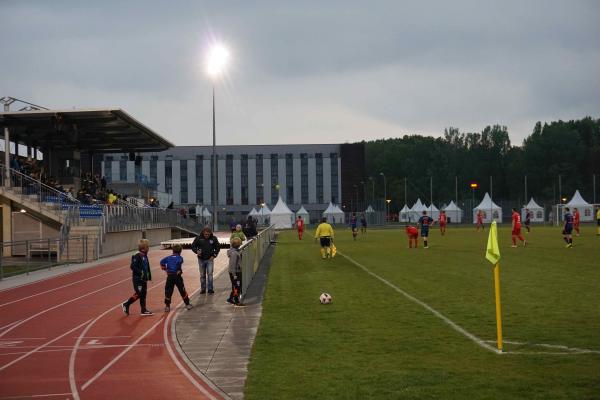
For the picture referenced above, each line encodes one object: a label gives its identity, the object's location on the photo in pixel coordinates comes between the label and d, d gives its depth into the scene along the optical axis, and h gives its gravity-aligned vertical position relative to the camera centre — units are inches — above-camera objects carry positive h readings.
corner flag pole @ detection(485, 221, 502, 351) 355.9 -23.7
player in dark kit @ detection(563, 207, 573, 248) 1145.4 -29.2
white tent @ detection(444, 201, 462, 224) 3794.3 -3.1
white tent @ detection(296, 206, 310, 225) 3640.7 +4.6
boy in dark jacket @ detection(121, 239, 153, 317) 552.4 -45.5
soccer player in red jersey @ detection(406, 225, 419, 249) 1279.2 -37.1
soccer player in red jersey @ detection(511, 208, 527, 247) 1214.6 -24.6
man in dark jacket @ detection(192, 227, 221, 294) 653.3 -28.8
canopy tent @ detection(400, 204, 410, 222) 4037.9 -11.0
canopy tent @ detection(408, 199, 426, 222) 3892.7 +22.3
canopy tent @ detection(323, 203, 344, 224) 3693.4 +1.7
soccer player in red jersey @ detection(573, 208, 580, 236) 1525.6 -21.6
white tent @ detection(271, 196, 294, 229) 3180.9 -7.8
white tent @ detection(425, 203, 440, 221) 3798.2 +3.9
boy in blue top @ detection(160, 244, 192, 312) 566.6 -45.5
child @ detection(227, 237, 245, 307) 582.9 -45.7
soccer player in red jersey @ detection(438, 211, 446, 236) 1897.1 -26.0
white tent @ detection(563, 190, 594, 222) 3225.9 +15.0
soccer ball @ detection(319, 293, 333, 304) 550.9 -67.6
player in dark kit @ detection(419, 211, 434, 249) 1225.5 -20.2
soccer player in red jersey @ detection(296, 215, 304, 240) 1891.1 -34.0
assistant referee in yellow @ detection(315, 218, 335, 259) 1057.5 -31.4
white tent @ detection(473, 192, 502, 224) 3412.9 +9.4
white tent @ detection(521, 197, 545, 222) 3477.1 -0.1
